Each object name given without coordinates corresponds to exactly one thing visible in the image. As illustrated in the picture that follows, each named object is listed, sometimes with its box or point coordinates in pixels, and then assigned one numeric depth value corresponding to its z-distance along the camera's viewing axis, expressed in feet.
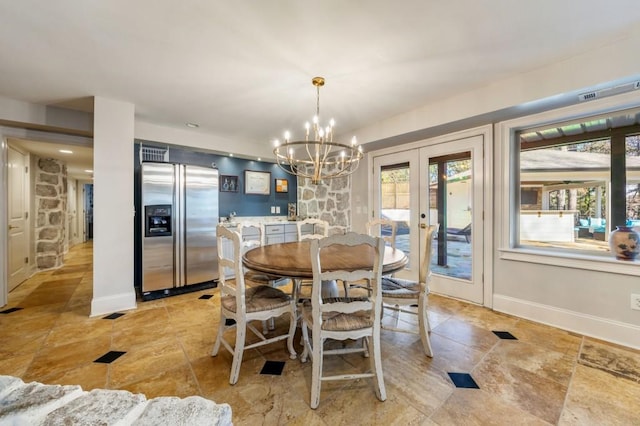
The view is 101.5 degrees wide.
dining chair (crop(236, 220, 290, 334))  7.76
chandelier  7.43
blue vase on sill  7.07
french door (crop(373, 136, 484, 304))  9.99
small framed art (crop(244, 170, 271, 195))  15.28
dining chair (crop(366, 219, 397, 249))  9.16
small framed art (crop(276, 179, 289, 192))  16.55
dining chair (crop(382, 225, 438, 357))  6.52
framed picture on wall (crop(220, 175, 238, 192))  14.42
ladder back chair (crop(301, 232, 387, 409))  4.86
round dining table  5.69
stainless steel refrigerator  10.76
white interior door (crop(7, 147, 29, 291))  11.24
